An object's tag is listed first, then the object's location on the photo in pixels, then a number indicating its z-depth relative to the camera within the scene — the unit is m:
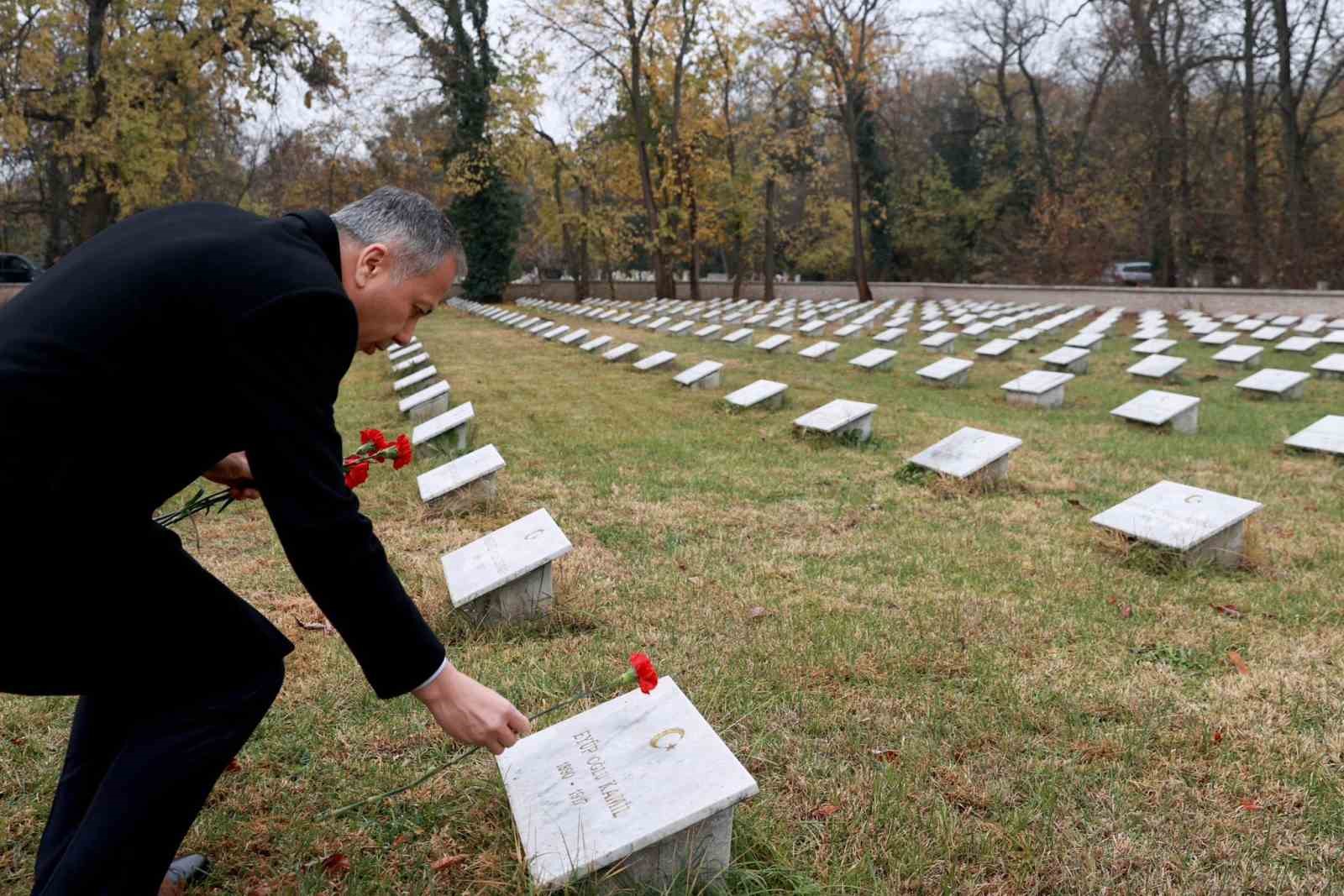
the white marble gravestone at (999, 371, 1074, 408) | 9.69
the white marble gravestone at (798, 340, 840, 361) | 13.48
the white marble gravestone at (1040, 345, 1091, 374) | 11.80
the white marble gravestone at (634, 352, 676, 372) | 12.18
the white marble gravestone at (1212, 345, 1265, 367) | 12.02
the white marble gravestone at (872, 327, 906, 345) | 15.20
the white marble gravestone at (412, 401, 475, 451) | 6.88
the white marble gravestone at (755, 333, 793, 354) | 14.32
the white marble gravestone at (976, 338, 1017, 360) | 13.37
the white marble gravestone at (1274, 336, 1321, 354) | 12.96
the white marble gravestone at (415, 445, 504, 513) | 5.30
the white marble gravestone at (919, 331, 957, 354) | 14.41
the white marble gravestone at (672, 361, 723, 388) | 10.63
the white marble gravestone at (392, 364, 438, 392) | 10.37
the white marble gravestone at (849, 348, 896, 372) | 12.26
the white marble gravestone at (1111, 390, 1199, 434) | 8.16
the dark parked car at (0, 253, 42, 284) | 23.81
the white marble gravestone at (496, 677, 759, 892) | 1.94
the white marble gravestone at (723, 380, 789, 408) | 9.09
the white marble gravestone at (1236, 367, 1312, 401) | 9.95
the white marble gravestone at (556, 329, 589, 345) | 15.81
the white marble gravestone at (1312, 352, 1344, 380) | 11.05
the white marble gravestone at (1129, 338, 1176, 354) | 12.99
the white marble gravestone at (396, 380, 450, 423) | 8.64
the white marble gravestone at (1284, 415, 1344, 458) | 6.95
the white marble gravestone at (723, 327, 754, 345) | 15.61
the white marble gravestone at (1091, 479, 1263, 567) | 4.31
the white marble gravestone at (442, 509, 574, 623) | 3.55
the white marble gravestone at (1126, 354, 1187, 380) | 10.88
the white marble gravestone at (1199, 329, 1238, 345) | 14.09
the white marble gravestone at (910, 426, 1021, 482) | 5.96
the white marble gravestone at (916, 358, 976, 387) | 11.01
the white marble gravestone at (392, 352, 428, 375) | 11.94
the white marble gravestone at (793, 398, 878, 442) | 7.49
